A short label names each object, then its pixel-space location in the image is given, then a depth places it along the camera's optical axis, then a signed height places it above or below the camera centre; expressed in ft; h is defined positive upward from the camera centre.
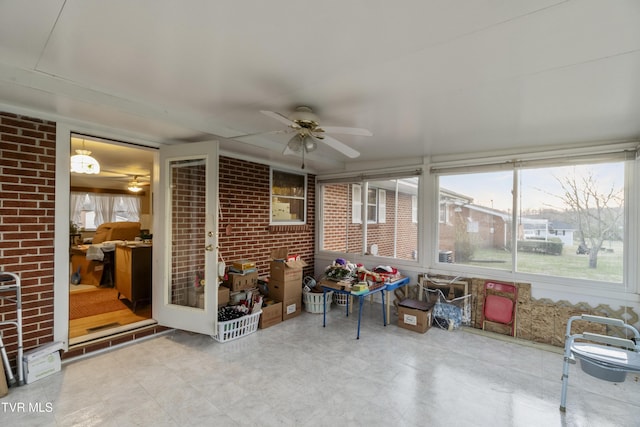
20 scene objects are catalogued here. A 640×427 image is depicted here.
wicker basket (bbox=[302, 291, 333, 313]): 14.05 -4.32
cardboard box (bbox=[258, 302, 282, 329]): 12.05 -4.38
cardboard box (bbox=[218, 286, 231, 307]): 11.15 -3.23
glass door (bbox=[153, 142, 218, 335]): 10.55 -1.17
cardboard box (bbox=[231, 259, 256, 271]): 12.09 -2.21
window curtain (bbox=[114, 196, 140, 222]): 26.99 +0.31
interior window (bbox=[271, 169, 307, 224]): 15.64 +0.88
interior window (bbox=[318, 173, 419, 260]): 15.23 -0.15
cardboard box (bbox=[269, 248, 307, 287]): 13.00 -2.47
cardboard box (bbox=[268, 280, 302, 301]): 13.01 -3.53
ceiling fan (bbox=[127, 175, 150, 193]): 21.72 +2.07
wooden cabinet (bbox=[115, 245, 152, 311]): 12.91 -2.79
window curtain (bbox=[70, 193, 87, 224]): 24.41 +0.42
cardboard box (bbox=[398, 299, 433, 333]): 11.92 -4.27
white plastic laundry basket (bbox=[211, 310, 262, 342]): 10.55 -4.37
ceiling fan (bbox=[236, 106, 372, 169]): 7.52 +2.29
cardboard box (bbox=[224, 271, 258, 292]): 11.80 -2.87
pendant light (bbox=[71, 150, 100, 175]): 12.50 +2.03
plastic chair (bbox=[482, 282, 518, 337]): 11.85 -3.75
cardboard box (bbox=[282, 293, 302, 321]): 13.00 -4.38
